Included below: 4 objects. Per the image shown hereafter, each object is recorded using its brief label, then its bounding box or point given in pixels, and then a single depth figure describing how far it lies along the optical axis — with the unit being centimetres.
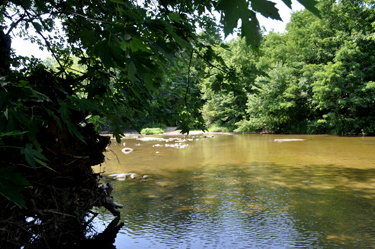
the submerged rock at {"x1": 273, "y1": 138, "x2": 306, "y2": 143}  1757
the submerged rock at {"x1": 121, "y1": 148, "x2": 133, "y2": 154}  1352
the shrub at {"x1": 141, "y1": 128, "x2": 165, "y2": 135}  3259
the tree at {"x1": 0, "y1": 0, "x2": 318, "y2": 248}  114
